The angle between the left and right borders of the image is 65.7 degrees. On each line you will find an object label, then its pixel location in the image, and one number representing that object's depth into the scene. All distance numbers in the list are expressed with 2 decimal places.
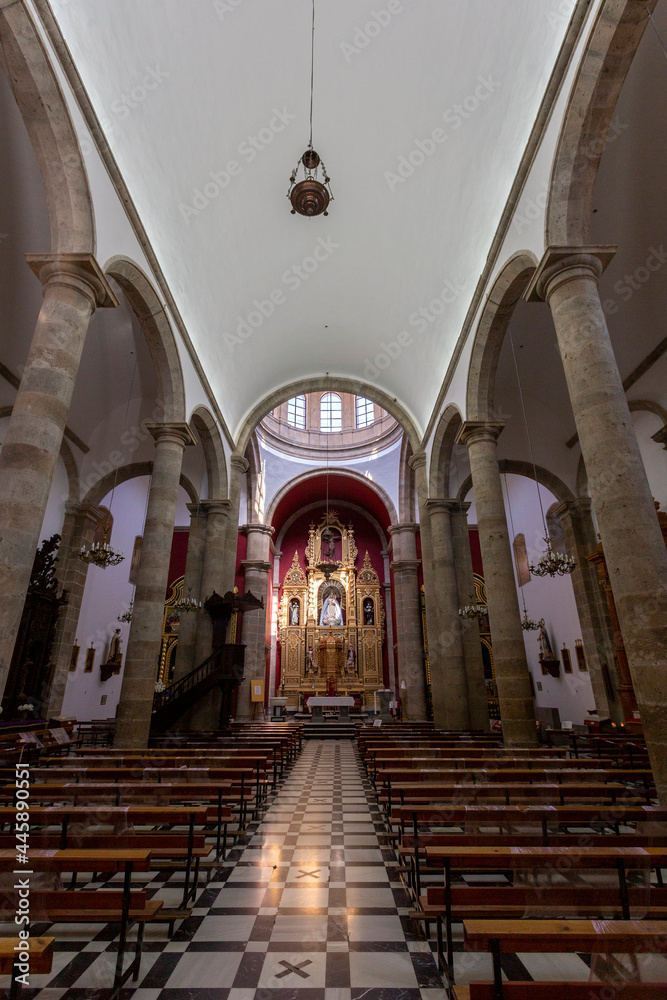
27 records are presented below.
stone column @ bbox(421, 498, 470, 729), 11.12
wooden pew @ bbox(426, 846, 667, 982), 2.11
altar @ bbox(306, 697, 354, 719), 16.33
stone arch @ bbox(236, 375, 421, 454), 14.02
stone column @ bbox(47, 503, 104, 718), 12.18
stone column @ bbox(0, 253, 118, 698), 4.54
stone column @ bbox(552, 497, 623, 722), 12.20
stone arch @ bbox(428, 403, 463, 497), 12.21
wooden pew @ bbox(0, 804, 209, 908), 2.78
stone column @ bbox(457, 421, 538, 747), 7.41
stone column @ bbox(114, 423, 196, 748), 7.50
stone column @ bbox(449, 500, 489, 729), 11.15
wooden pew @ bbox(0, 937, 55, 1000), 1.50
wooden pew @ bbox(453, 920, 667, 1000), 1.49
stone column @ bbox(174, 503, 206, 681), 11.30
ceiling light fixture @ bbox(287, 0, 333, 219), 6.56
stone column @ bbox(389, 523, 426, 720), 15.81
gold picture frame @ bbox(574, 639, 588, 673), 14.26
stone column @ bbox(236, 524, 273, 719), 17.20
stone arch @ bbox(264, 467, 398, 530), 19.64
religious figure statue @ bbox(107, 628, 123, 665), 15.97
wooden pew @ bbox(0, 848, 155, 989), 2.15
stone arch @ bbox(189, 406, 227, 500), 11.86
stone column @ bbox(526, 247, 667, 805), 4.18
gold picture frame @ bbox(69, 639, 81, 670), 13.86
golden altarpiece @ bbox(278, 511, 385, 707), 21.00
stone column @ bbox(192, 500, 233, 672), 11.38
